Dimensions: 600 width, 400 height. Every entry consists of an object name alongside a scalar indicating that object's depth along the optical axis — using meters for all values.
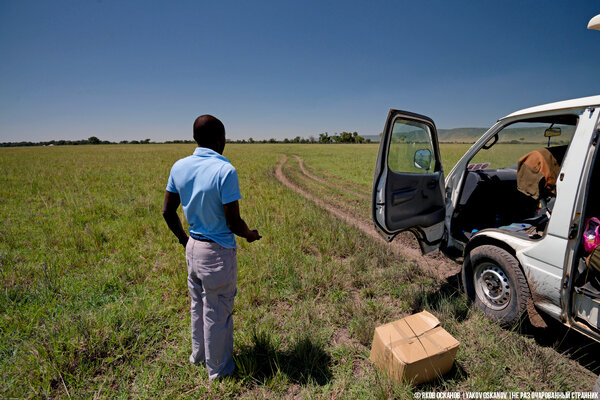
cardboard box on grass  1.92
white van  2.08
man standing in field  1.80
